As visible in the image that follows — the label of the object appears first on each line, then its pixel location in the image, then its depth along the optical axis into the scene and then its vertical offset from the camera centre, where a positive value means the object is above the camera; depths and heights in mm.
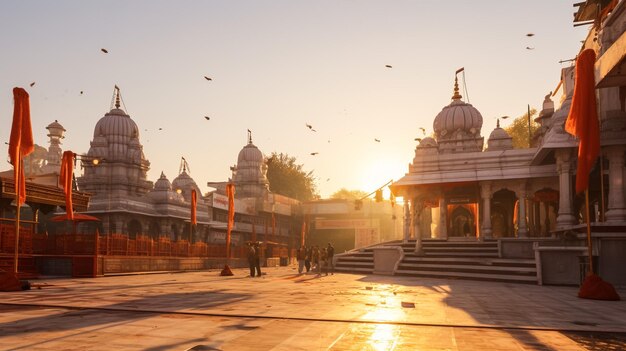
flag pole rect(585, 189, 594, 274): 13875 -90
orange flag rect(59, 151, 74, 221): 23797 +2297
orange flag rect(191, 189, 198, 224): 34656 +1160
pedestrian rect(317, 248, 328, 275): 28250 -1858
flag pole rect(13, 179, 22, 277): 14437 +676
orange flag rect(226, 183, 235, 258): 29475 +1281
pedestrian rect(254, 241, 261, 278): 24881 -1609
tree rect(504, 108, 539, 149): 58844 +10984
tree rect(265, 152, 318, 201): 88000 +8001
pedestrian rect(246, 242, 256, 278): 24766 -1477
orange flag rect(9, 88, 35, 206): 15172 +2589
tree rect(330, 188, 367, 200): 108050 +6818
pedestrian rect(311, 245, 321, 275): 30425 -1573
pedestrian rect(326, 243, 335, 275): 28969 -1617
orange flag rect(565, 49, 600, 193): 14109 +2993
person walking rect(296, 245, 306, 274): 28672 -1567
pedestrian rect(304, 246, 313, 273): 29562 -1647
